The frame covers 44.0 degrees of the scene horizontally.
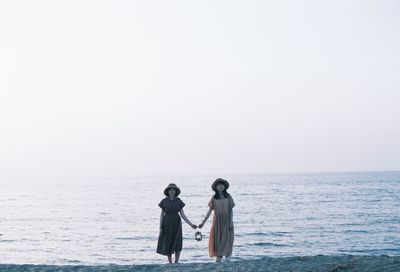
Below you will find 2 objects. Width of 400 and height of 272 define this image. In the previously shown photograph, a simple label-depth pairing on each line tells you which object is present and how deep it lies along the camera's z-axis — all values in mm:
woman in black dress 11750
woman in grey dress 11695
